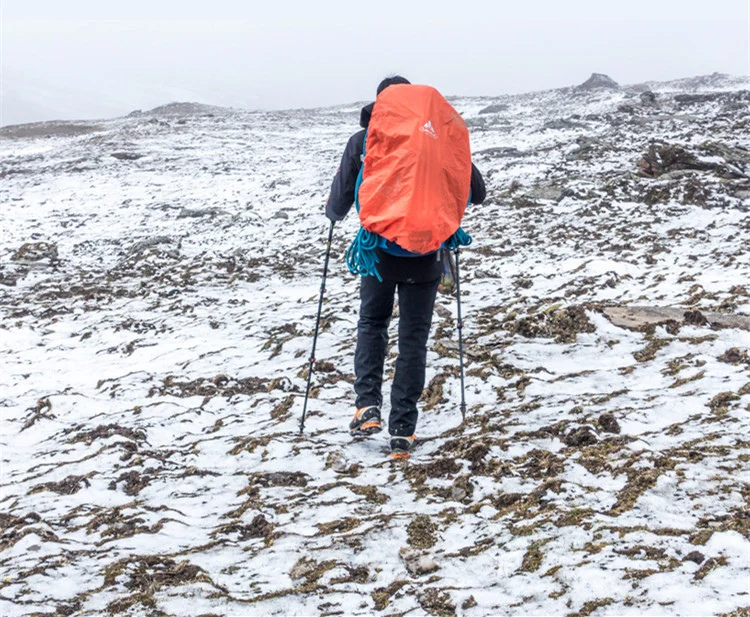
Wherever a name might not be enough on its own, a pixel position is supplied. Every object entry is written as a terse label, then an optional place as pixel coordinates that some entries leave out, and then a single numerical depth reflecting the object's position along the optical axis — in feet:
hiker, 17.44
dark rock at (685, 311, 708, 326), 24.17
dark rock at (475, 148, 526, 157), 81.94
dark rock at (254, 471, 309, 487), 16.99
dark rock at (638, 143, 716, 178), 58.14
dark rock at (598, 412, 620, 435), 17.35
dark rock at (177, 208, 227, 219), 65.87
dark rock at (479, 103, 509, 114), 155.74
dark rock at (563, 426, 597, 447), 16.80
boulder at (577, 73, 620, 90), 209.46
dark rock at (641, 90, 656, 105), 126.82
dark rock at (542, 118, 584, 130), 102.17
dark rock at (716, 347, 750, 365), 20.88
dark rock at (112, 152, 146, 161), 104.15
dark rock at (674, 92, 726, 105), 121.83
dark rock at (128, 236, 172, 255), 52.75
